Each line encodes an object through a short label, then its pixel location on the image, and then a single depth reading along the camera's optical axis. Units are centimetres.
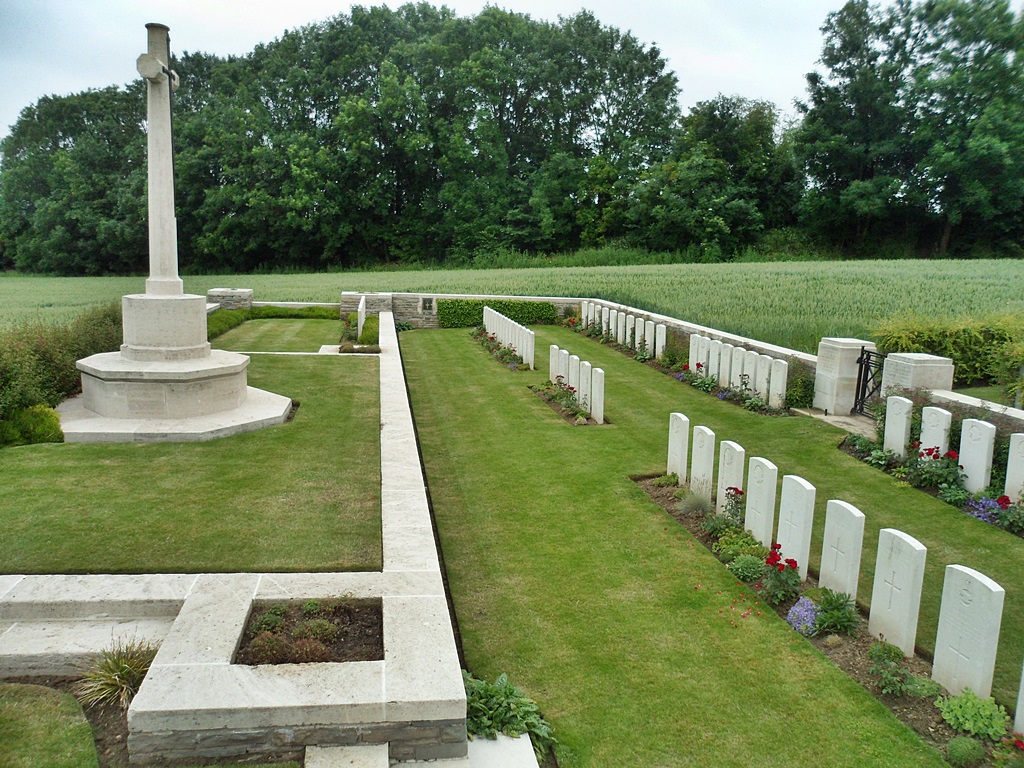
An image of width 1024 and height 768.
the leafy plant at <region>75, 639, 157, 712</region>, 319
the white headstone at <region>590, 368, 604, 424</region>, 888
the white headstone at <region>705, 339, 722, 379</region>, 1107
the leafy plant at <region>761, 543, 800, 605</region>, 456
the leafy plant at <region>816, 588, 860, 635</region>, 417
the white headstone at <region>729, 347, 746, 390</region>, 1045
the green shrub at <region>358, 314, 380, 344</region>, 1407
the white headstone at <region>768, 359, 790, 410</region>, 962
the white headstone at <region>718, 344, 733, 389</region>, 1074
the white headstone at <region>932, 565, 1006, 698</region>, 326
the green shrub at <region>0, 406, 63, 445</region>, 691
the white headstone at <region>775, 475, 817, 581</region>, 449
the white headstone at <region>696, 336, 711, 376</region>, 1141
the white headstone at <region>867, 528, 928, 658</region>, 371
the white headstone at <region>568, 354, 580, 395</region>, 996
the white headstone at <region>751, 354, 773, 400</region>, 988
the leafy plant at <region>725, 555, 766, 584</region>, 486
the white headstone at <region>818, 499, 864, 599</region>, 415
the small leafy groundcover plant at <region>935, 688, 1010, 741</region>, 324
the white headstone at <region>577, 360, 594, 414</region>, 942
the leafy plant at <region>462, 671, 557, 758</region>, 324
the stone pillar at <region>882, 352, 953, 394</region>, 774
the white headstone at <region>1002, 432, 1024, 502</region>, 591
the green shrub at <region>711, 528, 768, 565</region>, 506
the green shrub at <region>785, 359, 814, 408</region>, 971
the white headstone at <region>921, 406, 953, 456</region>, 679
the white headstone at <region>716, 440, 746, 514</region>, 544
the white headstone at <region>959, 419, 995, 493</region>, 627
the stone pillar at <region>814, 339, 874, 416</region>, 916
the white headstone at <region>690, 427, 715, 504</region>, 582
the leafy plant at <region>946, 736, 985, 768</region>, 311
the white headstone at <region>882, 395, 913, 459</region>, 722
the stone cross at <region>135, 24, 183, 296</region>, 786
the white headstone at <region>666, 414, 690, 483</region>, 650
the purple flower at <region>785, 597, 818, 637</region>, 423
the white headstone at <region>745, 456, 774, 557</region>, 495
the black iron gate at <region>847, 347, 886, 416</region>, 903
